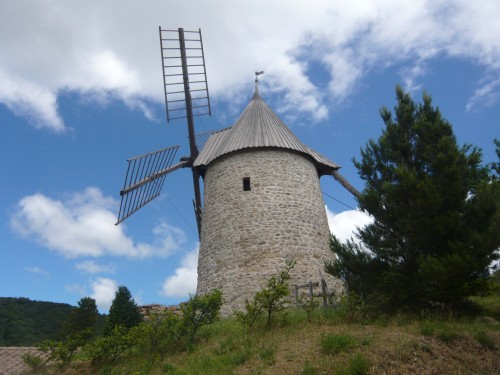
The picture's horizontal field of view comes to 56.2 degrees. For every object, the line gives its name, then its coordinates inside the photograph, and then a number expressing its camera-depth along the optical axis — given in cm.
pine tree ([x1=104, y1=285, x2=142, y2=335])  1395
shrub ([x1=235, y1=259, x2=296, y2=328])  946
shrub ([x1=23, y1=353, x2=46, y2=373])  1091
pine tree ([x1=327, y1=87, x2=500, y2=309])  856
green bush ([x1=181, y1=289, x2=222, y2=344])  992
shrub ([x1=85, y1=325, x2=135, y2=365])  1005
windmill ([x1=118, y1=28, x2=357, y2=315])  1335
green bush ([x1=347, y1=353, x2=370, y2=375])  671
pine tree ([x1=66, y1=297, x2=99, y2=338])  1802
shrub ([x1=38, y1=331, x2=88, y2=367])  1055
